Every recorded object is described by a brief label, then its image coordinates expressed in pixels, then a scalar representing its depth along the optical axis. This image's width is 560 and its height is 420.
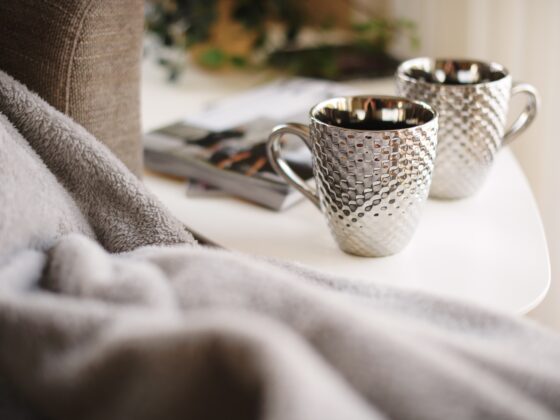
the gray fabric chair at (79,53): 0.50
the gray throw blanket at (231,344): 0.27
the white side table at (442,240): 0.47
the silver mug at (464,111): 0.55
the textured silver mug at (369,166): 0.45
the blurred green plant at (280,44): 1.02
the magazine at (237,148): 0.61
